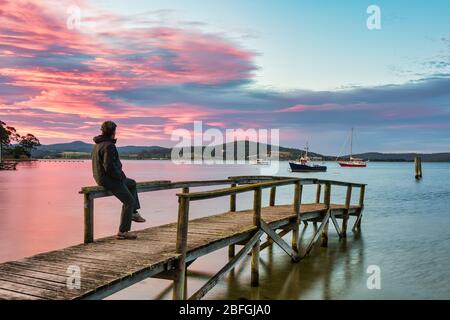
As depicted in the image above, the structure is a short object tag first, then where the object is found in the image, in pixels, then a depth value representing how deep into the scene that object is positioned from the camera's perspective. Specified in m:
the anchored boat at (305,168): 108.36
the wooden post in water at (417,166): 86.28
